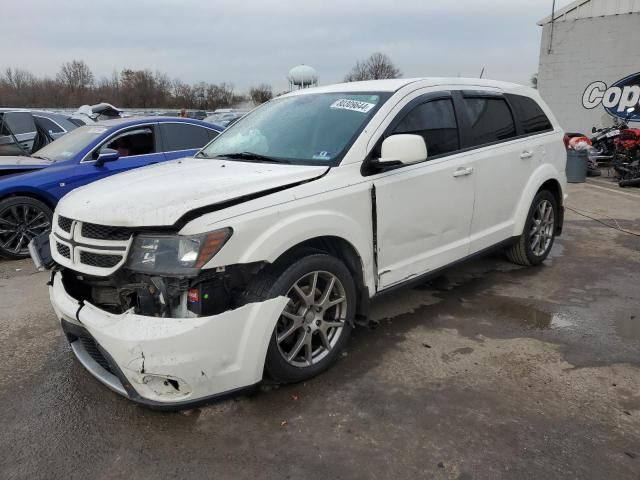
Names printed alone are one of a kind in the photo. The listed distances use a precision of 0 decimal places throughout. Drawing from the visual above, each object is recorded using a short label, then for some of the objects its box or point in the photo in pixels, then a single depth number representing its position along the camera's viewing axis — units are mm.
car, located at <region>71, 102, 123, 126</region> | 9964
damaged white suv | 2504
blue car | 5939
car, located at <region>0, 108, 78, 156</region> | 8891
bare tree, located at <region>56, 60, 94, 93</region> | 62594
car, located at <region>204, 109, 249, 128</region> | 18328
